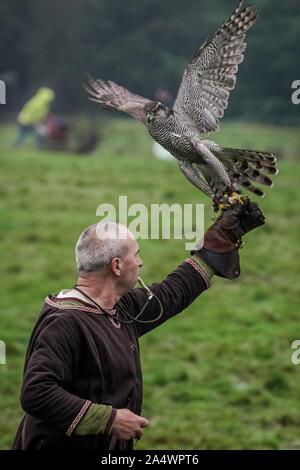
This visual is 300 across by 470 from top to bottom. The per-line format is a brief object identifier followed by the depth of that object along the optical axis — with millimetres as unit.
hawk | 5176
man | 4699
